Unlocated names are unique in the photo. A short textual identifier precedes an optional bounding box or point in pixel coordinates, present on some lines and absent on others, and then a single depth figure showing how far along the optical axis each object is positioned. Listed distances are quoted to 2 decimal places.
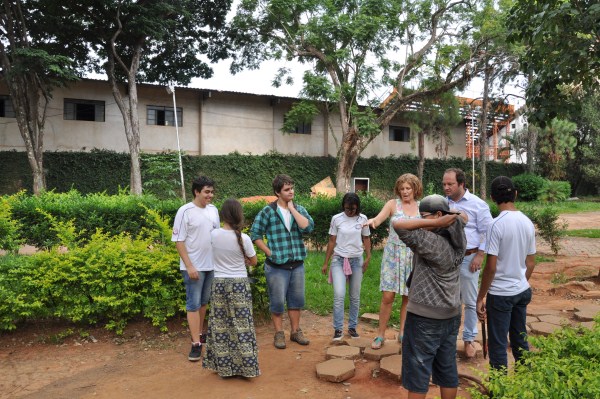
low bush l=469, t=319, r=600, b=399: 2.21
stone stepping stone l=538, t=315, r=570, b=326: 5.61
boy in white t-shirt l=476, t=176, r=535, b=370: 3.40
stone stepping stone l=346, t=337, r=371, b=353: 4.71
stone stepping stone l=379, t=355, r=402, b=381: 3.98
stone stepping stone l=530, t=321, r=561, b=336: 5.16
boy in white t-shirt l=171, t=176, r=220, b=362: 4.56
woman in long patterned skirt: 4.05
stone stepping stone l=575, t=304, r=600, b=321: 5.82
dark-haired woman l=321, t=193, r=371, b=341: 4.88
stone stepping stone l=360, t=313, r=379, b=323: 5.94
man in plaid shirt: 4.73
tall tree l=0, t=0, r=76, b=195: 15.58
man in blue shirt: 4.35
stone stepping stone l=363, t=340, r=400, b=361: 4.39
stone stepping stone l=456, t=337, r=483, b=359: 4.48
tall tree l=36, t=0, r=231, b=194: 16.87
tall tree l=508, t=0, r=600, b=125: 6.02
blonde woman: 4.52
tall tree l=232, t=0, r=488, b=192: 17.97
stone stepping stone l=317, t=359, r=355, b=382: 3.99
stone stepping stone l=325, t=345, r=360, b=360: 4.43
